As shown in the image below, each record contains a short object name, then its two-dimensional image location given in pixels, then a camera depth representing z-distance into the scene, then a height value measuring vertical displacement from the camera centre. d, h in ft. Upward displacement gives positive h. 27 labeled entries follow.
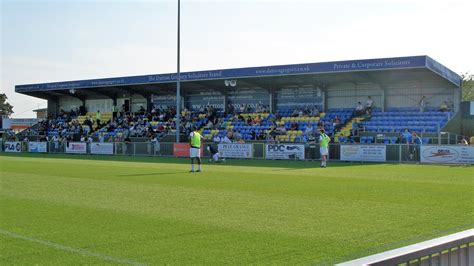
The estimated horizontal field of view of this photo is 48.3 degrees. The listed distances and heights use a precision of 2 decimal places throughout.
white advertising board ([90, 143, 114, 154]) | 134.30 -2.62
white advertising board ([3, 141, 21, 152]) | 157.69 -2.79
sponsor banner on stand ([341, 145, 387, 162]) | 96.73 -2.23
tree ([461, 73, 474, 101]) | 263.98 +27.19
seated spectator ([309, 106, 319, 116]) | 133.80 +7.20
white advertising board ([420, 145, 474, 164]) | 88.94 -2.13
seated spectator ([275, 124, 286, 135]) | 124.36 +2.09
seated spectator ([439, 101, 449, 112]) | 116.98 +7.54
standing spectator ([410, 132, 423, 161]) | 92.84 -1.70
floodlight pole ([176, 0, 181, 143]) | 121.06 +7.56
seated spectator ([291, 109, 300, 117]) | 135.66 +6.98
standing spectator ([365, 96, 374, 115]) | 126.31 +8.47
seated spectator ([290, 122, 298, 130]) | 126.58 +3.37
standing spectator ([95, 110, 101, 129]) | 169.66 +6.53
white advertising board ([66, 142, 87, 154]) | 140.77 -2.57
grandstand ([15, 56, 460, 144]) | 117.19 +10.77
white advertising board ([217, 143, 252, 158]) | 113.09 -2.31
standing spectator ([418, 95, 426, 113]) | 122.15 +9.05
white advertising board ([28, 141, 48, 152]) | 149.30 -2.59
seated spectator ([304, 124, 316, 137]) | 118.32 +2.10
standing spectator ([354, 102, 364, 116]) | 127.34 +7.43
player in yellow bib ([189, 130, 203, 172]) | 73.72 -0.86
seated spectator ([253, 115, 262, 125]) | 135.49 +4.92
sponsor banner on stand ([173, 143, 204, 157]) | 119.65 -2.38
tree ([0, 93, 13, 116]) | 416.05 +24.28
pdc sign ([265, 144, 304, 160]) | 107.00 -2.29
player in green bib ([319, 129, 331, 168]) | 84.79 -0.92
